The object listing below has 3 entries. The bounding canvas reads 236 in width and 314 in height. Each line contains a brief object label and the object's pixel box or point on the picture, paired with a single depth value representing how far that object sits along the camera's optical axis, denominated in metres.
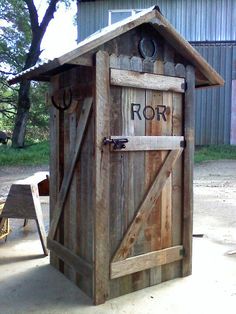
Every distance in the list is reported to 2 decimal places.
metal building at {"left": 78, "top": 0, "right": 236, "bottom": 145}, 16.25
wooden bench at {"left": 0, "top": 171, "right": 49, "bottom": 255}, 4.66
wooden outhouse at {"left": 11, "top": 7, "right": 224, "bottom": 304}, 3.39
